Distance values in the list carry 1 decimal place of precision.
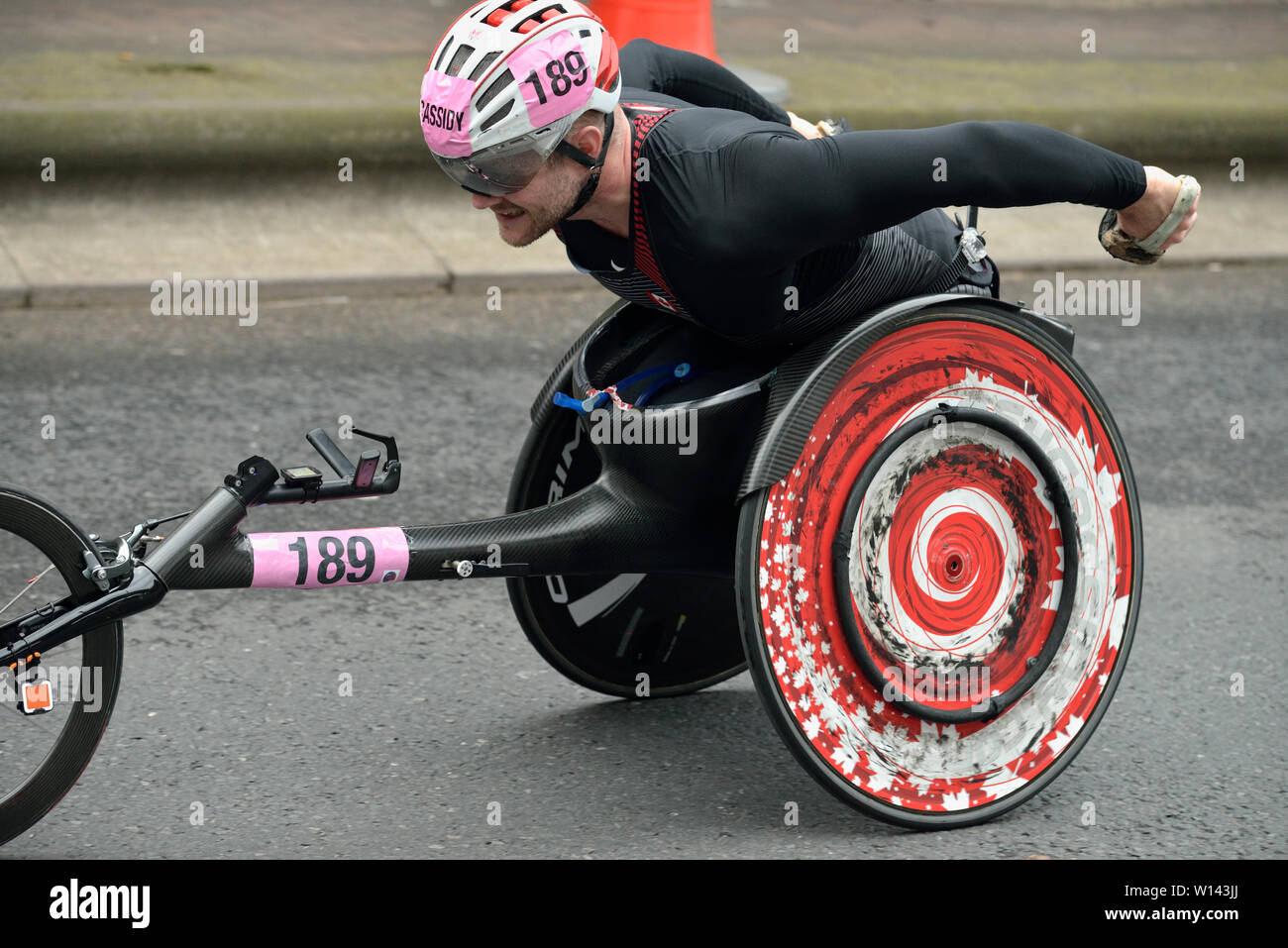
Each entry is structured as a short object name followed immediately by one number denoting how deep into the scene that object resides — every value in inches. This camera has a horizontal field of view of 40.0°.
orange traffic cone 318.0
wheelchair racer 121.3
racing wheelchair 126.1
